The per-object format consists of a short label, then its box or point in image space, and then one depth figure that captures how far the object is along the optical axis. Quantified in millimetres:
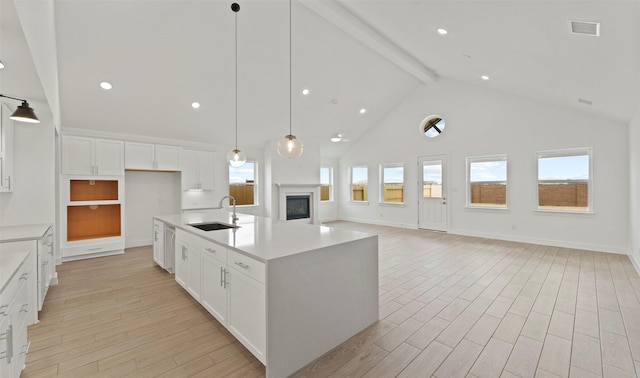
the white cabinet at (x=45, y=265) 2844
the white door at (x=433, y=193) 7305
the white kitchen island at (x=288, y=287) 1827
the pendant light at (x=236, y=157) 3984
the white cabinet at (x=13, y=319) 1427
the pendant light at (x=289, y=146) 3238
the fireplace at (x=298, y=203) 7832
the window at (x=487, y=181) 6379
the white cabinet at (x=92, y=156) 4793
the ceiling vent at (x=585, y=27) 2431
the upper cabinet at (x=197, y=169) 6223
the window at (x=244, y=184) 7457
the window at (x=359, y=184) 9352
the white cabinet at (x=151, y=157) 5453
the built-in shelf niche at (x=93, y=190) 5180
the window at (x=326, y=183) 9906
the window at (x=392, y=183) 8352
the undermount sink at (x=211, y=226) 3444
